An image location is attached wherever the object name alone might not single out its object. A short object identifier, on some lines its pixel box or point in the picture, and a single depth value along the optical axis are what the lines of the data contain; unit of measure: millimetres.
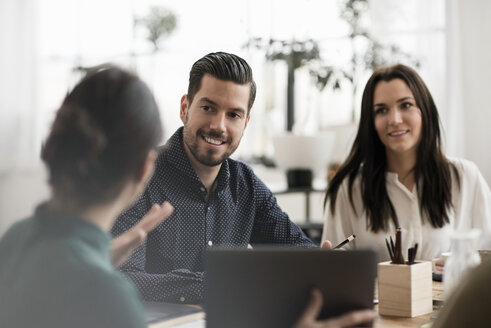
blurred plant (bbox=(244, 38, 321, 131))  4225
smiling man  2129
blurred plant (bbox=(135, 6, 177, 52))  5383
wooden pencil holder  1817
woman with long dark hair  2450
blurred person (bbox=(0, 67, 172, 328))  1294
